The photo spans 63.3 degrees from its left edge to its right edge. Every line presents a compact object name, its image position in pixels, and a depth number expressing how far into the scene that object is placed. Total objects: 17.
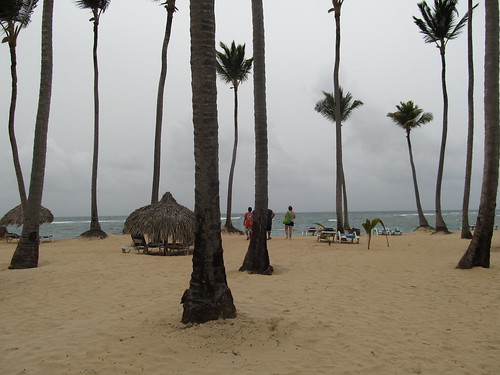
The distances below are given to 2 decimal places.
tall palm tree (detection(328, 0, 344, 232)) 19.84
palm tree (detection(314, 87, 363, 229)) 27.48
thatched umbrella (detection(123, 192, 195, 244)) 14.20
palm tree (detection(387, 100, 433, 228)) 28.05
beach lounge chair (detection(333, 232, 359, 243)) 17.27
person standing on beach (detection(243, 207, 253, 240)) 18.95
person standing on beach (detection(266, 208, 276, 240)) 17.51
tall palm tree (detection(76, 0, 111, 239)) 20.80
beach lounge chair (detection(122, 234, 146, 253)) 14.52
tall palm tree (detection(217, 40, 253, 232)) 26.91
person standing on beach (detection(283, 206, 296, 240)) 19.31
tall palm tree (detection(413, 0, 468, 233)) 20.64
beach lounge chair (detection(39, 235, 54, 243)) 20.84
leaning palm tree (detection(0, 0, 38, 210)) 14.44
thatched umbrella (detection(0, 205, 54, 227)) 20.61
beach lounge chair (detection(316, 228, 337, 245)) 17.54
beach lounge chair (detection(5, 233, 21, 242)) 20.48
